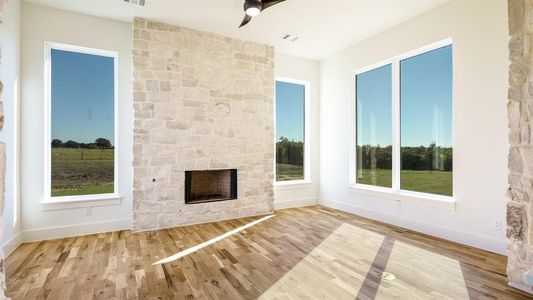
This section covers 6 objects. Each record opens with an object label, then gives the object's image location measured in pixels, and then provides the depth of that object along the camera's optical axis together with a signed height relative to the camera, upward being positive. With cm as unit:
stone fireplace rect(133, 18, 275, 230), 420 +52
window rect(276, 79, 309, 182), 585 +41
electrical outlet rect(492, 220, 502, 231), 318 -87
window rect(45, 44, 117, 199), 395 +43
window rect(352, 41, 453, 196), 390 +44
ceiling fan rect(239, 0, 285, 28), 311 +167
